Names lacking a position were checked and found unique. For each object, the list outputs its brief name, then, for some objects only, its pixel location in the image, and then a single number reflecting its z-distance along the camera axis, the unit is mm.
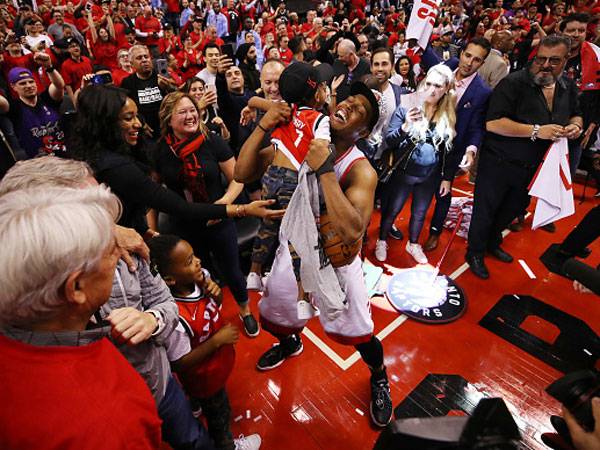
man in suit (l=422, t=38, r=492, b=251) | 3533
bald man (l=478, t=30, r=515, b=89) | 5039
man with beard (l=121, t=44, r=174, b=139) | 4309
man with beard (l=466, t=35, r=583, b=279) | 3029
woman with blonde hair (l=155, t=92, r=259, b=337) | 2586
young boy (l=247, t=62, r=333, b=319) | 1918
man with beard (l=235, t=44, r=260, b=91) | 5508
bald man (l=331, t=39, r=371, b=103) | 5008
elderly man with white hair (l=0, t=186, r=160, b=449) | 864
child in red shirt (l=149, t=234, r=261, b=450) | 1775
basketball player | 1707
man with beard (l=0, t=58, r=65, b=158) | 3881
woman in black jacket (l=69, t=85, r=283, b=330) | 2139
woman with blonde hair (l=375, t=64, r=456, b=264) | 3324
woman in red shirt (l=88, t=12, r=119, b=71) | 7348
